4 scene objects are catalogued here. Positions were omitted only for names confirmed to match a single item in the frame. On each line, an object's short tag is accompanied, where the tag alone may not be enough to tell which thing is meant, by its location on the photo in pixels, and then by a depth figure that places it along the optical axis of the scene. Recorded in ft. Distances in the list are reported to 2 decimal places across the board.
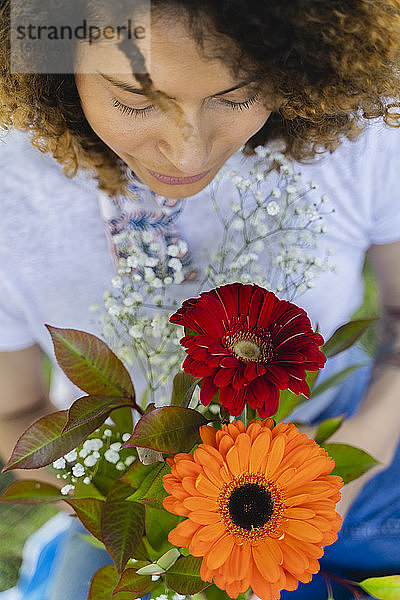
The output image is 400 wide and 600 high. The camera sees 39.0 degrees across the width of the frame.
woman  1.20
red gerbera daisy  1.06
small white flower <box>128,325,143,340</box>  1.53
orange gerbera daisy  1.07
